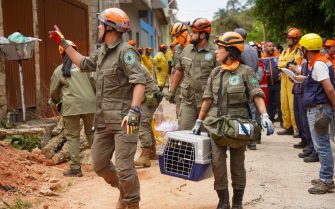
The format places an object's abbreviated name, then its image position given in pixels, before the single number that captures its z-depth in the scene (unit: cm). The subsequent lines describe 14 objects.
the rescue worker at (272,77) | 1250
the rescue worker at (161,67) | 1850
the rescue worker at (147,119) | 782
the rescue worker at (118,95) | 515
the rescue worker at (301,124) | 794
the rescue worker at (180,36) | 845
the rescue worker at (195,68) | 675
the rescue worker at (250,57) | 914
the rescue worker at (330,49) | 945
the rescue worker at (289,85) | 971
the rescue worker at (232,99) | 535
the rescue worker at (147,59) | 2012
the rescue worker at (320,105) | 623
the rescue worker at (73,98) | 764
